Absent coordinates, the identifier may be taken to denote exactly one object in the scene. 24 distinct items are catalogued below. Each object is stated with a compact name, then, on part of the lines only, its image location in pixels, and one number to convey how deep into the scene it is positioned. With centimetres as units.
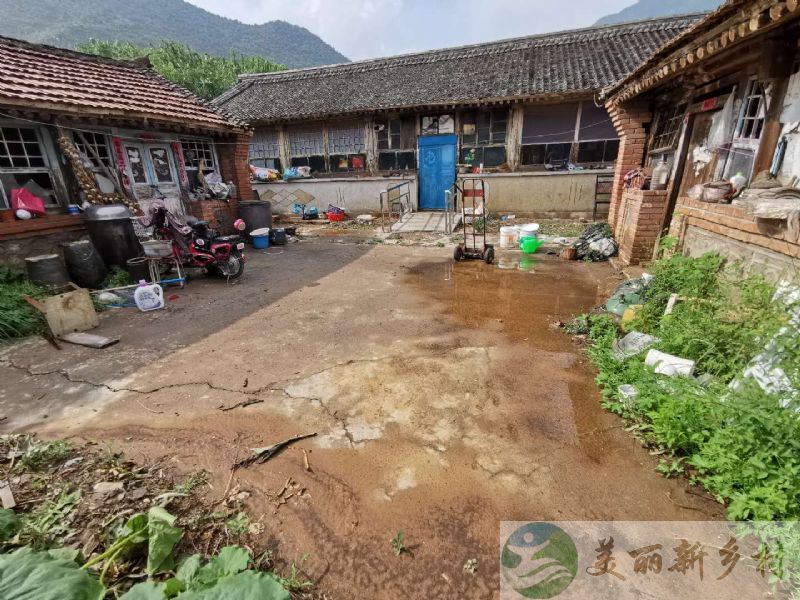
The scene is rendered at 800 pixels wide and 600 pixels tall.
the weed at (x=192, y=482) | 247
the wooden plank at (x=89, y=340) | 451
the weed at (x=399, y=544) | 212
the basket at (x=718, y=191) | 465
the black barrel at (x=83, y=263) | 628
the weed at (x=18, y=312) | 474
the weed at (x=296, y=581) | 191
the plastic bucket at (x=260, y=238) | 991
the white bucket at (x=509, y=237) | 888
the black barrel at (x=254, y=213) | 1055
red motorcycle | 662
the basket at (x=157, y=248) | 630
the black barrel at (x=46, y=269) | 579
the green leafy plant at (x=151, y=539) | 189
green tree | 2683
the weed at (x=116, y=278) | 662
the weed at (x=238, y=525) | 221
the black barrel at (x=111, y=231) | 693
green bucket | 833
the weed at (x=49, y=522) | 204
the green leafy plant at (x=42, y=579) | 155
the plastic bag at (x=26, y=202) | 657
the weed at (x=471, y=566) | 201
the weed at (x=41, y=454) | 261
